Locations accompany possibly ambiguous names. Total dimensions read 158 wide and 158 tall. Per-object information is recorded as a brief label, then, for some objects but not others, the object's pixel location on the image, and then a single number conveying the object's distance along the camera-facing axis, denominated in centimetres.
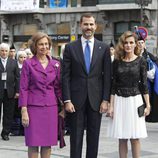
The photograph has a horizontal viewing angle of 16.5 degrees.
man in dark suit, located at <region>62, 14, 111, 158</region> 681
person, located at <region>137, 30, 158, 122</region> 1059
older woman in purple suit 680
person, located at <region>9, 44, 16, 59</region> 1367
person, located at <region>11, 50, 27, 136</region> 1216
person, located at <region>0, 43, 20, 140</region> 1130
